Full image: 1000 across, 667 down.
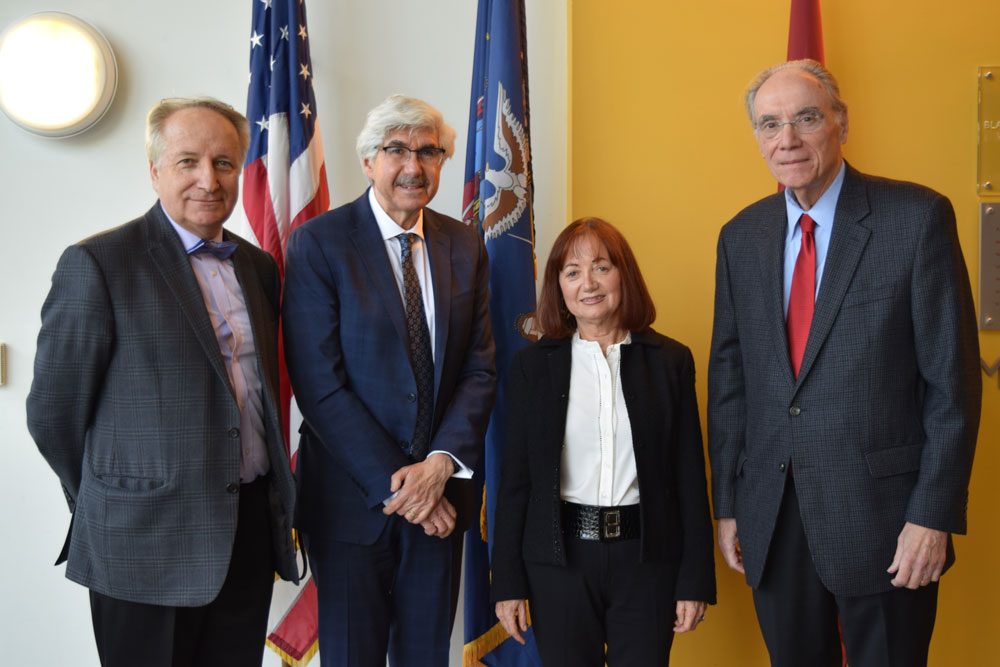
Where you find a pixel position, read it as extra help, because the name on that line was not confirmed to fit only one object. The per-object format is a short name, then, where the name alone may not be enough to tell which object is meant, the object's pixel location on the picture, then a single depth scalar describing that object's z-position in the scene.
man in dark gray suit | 1.67
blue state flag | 2.59
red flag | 2.64
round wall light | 2.68
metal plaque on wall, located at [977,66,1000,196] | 2.82
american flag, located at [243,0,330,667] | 2.63
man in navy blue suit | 1.89
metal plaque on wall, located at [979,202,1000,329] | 2.79
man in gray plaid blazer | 1.58
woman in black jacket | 1.89
